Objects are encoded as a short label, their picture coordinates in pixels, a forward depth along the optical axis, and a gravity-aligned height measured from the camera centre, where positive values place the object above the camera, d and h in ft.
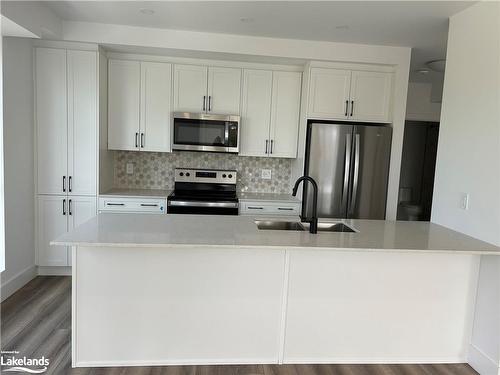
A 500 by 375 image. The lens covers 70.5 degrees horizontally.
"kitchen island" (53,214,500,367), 7.22 -3.05
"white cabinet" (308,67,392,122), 12.49 +2.21
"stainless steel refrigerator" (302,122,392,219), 12.32 -0.30
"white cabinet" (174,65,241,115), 12.84 +2.28
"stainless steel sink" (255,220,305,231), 9.00 -1.80
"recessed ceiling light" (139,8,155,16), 9.81 +3.80
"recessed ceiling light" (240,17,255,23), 10.08 +3.81
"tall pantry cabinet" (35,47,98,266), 11.64 +0.00
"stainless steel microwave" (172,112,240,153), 12.75 +0.67
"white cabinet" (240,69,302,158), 13.19 +1.54
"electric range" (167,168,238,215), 13.69 -1.27
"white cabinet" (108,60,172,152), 12.72 +1.53
